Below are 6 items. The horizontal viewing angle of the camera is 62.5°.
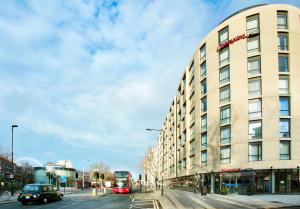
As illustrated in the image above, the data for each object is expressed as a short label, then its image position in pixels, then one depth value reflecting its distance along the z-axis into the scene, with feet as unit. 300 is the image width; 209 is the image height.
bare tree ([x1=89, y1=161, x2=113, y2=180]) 366.95
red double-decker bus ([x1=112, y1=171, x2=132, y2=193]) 120.45
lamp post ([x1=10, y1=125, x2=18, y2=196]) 100.89
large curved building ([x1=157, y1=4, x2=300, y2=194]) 95.90
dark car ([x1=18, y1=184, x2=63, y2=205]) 65.81
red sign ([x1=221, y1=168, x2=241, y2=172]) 99.51
